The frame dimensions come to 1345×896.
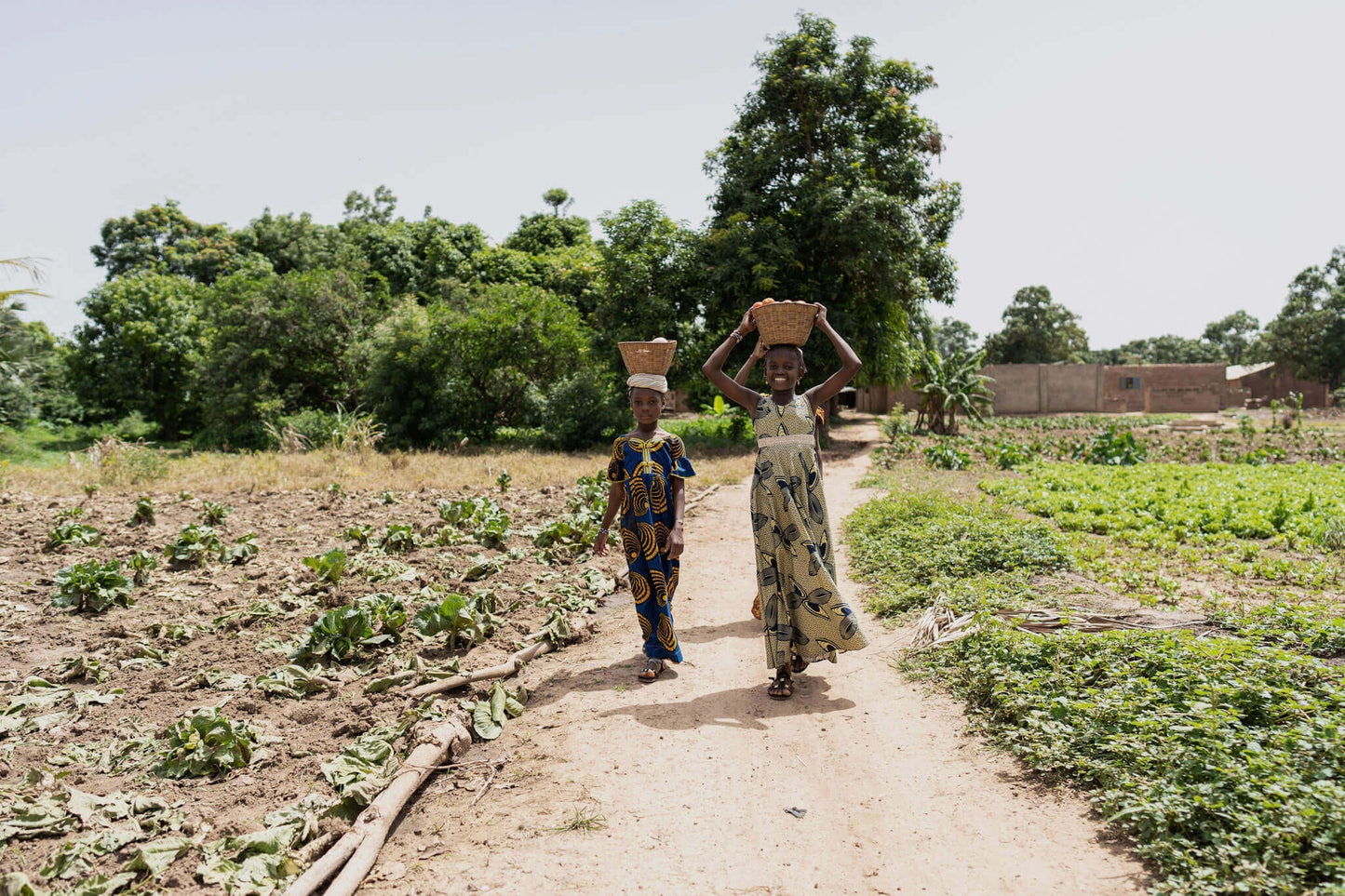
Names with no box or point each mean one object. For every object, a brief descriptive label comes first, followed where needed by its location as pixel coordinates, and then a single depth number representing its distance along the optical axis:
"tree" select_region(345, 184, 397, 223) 46.31
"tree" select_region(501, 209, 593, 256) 41.50
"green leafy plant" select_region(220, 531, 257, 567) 7.61
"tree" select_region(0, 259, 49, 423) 15.41
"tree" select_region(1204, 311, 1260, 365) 63.53
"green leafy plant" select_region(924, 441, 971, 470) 15.59
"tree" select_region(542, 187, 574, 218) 48.01
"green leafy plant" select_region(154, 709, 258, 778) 3.64
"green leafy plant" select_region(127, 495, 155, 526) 9.20
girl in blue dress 4.80
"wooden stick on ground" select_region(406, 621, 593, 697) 4.54
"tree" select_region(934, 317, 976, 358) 72.44
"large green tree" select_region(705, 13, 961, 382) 17.95
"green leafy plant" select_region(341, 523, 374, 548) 8.20
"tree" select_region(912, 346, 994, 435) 22.56
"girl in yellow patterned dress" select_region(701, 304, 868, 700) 4.42
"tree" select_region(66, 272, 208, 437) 30.86
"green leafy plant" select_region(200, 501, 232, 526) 9.27
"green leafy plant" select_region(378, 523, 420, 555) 7.95
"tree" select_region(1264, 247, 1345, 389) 35.94
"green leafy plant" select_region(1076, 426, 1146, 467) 15.96
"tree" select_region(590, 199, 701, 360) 19.66
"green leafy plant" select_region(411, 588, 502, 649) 5.33
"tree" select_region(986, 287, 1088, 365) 47.53
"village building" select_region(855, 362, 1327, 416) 34.16
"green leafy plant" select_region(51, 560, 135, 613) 6.14
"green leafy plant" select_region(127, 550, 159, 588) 6.84
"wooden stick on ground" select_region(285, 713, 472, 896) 2.76
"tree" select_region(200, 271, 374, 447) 23.28
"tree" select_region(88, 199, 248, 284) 41.72
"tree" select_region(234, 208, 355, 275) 37.97
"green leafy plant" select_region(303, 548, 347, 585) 6.64
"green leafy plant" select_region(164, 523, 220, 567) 7.52
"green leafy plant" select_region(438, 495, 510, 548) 8.37
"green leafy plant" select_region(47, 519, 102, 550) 8.01
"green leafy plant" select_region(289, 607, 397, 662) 5.15
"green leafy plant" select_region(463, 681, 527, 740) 4.15
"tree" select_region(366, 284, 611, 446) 20.78
